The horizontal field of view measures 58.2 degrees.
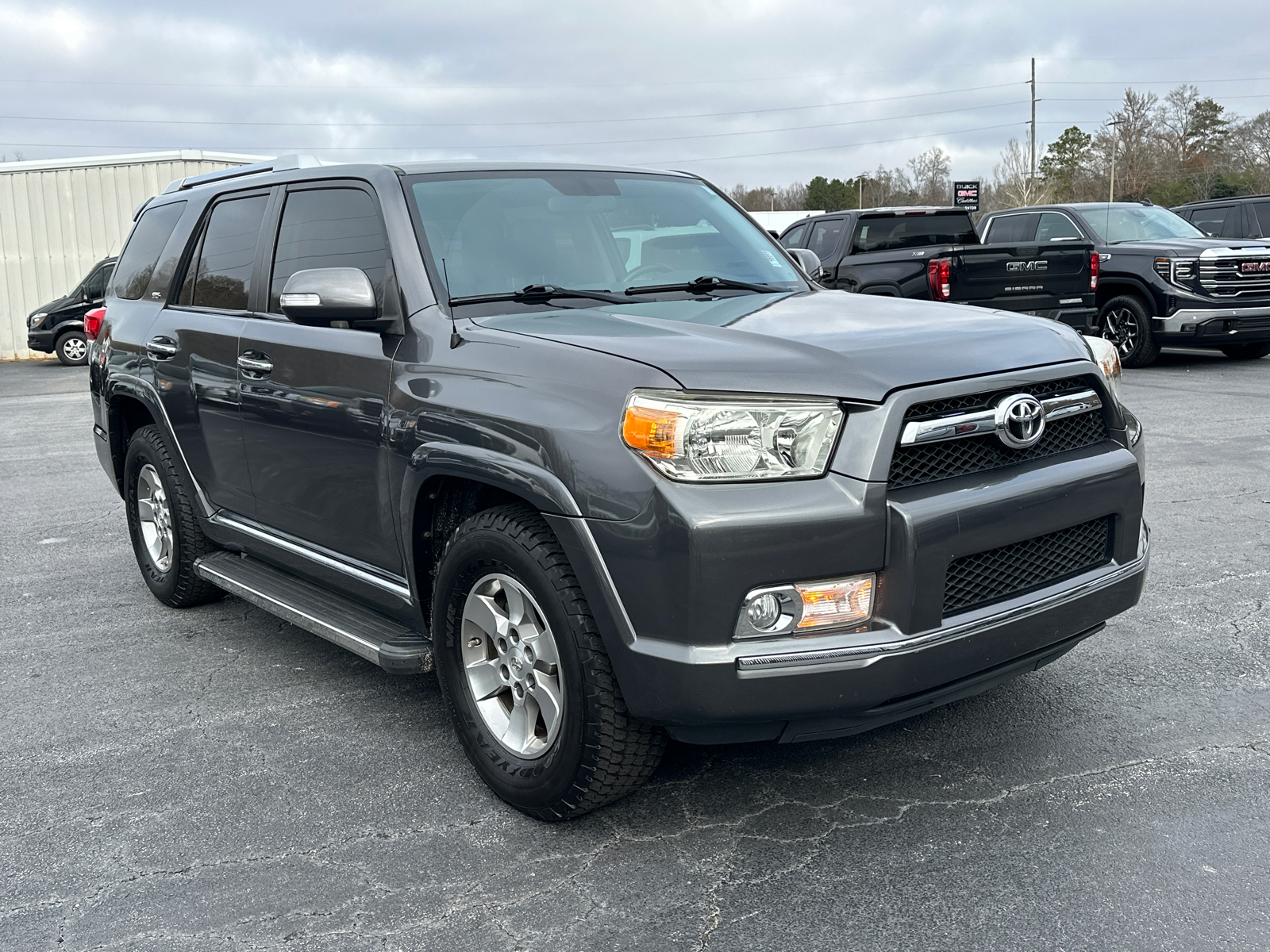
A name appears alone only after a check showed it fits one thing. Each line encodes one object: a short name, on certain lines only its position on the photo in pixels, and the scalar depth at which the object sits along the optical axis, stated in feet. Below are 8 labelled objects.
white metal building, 75.66
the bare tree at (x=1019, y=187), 202.61
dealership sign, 92.89
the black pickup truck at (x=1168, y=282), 42.24
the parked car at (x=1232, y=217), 52.31
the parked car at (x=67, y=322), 67.72
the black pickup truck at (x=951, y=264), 41.34
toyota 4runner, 8.96
